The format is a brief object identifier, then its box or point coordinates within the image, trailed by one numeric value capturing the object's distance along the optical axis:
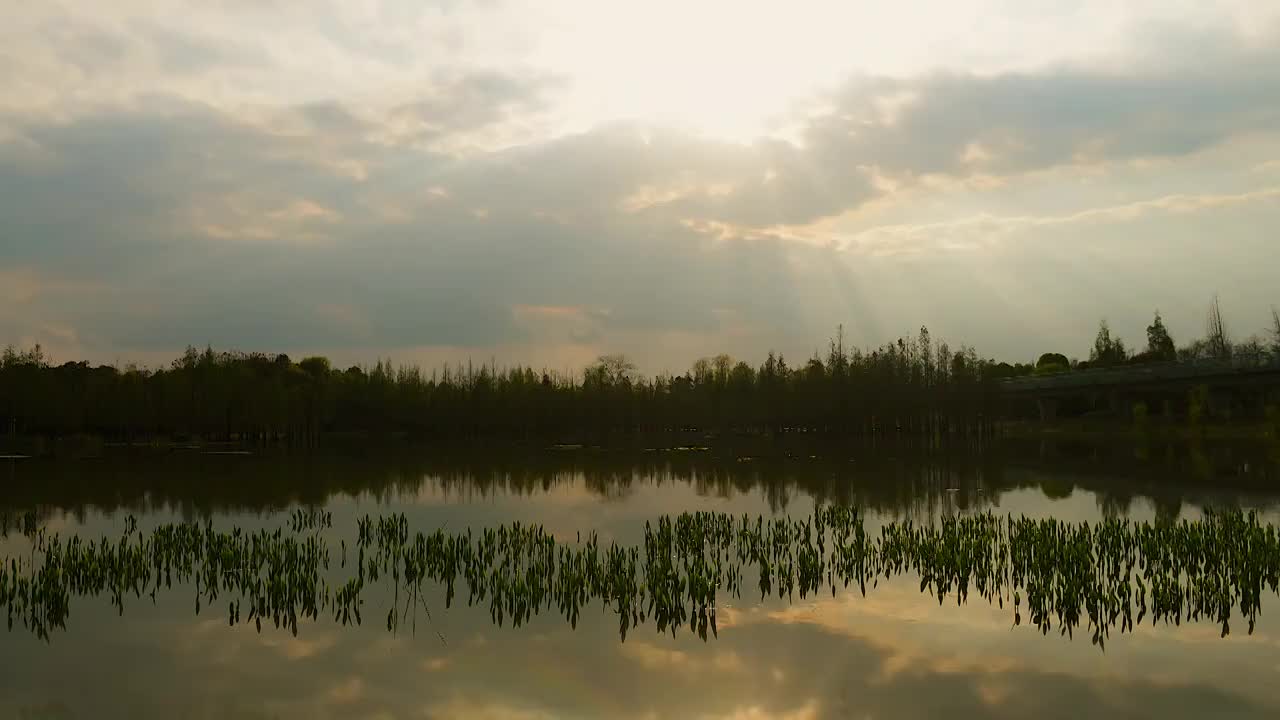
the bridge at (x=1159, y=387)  82.31
